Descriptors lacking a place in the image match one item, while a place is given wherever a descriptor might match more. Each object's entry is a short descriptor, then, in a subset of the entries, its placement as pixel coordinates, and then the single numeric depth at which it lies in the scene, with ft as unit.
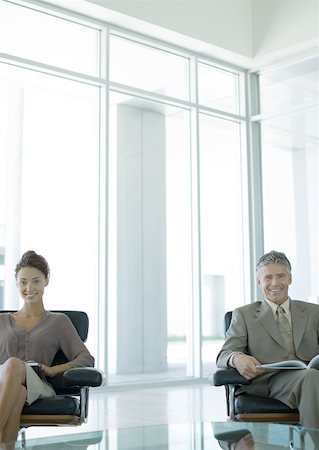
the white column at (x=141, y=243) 24.76
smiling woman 11.22
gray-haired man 10.82
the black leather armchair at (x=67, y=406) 10.06
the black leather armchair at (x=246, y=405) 10.32
